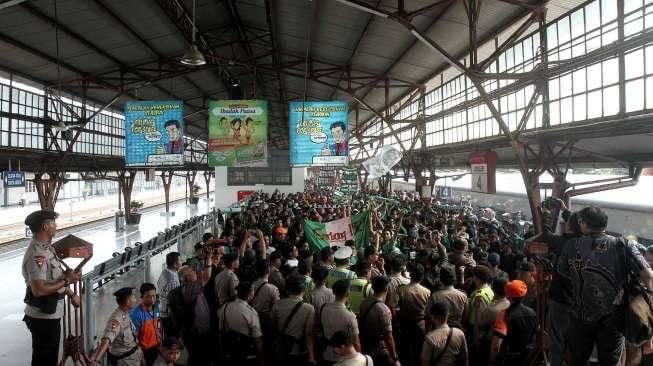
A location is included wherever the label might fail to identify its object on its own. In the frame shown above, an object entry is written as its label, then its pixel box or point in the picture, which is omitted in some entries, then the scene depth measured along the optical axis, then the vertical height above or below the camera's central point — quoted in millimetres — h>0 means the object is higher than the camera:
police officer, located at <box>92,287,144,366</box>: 3740 -1288
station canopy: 9211 +3652
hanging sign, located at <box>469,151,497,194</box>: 9699 +197
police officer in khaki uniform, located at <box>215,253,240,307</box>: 4953 -1137
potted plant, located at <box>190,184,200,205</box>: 37284 -1450
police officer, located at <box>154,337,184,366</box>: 3760 -1404
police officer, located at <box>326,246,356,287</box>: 4925 -985
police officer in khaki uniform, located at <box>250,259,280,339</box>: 4613 -1191
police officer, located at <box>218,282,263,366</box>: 4062 -1349
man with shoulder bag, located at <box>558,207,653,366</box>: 3145 -765
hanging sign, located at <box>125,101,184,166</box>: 11938 +1312
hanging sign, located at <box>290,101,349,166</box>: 12750 +1458
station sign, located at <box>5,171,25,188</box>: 14570 +160
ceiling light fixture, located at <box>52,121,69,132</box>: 10734 +1390
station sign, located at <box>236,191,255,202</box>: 28038 -732
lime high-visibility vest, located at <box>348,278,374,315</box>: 4590 -1142
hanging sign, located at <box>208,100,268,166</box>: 12695 +1468
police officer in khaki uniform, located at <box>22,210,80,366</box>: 3594 -830
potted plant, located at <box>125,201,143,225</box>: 25109 -1968
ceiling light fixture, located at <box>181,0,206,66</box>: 7738 +2207
